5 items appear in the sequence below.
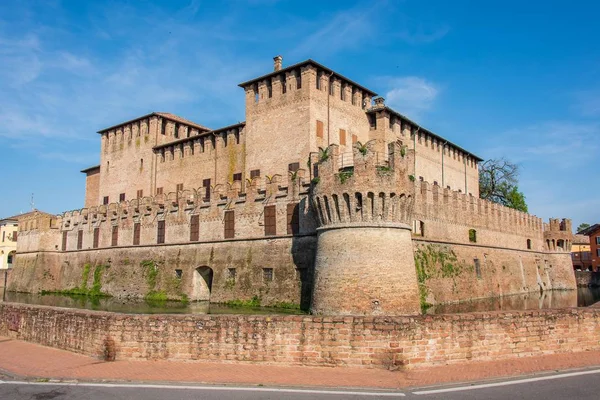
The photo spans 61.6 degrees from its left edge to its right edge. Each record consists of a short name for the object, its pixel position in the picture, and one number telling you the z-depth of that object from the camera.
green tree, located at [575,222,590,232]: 114.23
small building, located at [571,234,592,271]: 82.69
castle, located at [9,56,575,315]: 21.09
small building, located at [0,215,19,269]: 74.00
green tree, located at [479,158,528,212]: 61.31
